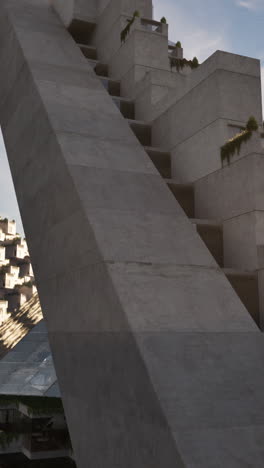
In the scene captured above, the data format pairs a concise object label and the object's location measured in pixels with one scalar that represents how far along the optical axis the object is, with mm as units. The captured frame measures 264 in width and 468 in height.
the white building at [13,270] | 73000
